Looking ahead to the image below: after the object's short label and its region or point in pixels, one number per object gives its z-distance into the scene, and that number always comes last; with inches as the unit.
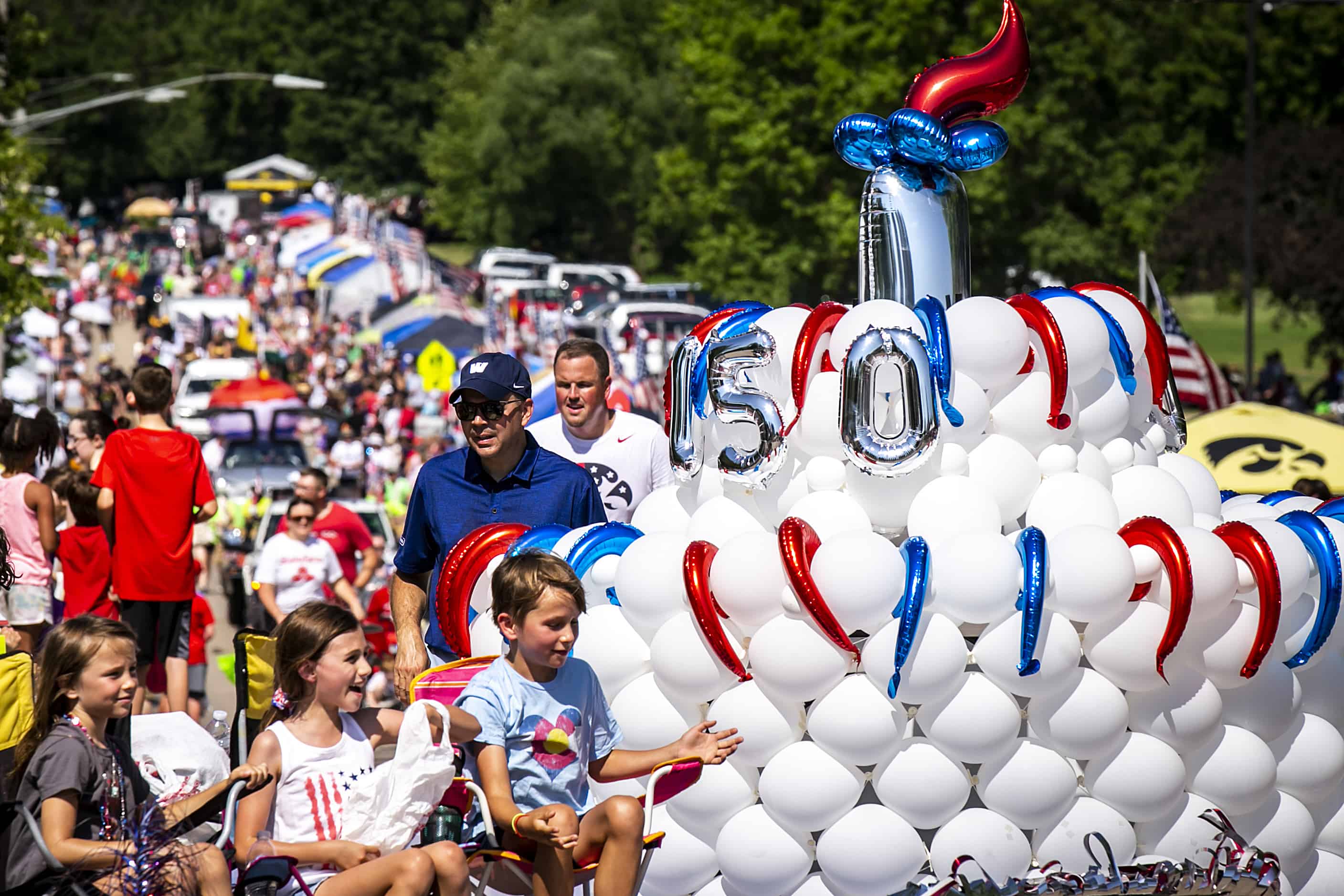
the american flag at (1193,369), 1325.0
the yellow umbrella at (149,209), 6766.7
